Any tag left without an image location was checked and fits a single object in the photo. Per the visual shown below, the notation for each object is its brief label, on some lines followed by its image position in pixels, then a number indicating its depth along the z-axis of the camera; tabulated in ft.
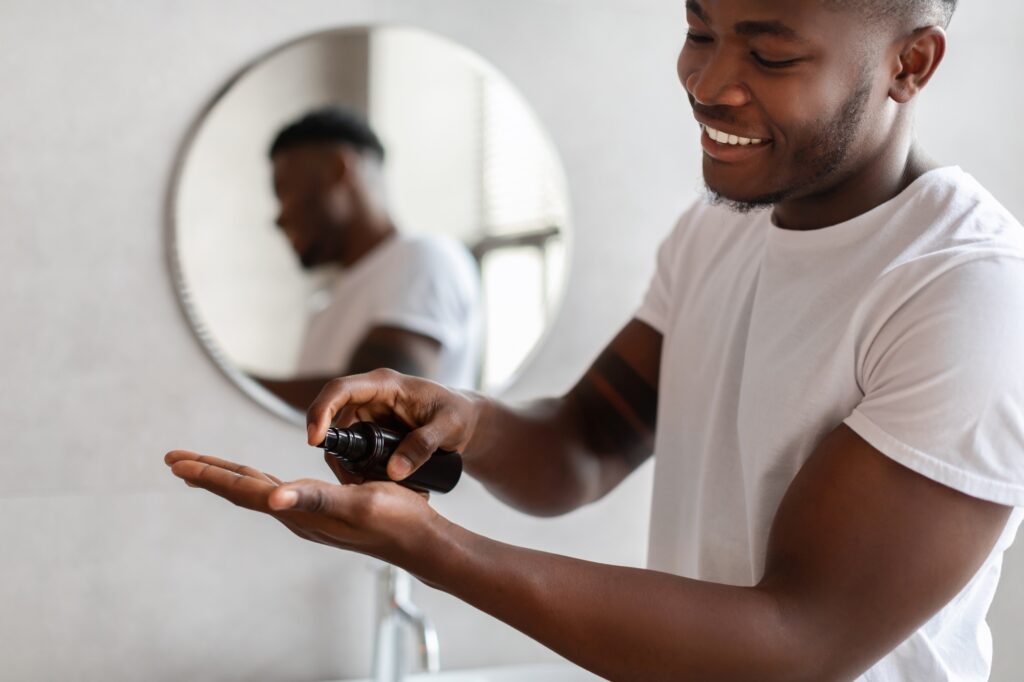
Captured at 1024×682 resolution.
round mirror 4.92
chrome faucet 4.86
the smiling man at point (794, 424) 2.54
